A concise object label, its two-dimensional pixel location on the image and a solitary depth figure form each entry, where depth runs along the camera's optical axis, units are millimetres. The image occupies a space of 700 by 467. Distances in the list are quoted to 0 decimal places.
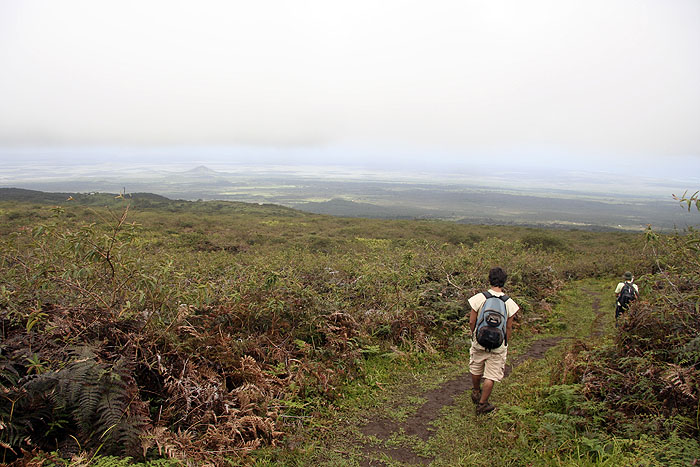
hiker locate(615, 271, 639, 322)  8047
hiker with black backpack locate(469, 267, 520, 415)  4715
